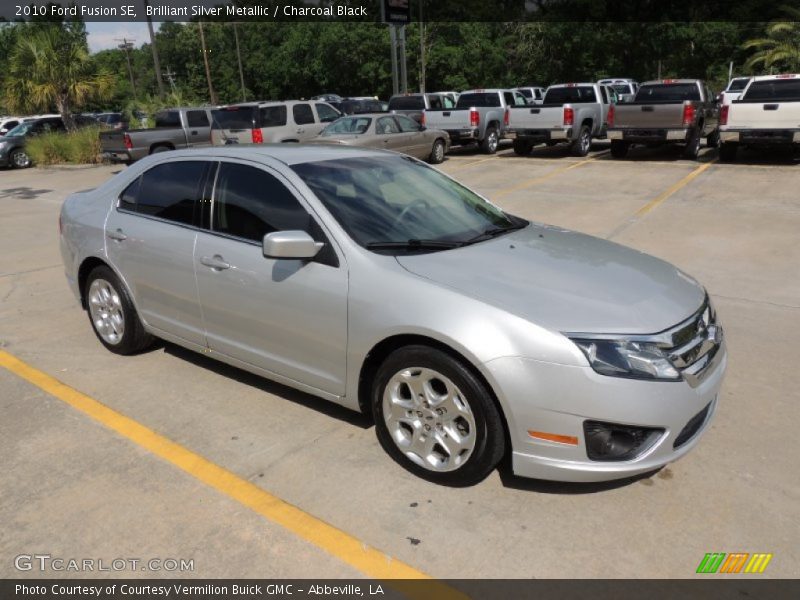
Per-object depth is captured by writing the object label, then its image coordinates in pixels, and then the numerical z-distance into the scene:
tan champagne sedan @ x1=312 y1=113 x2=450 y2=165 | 14.92
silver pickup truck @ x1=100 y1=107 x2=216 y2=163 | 18.00
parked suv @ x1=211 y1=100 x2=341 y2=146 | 16.03
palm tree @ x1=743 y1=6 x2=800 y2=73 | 28.39
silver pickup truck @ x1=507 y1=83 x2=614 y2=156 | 16.59
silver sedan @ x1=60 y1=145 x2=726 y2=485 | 2.83
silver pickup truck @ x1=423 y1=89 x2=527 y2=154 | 18.34
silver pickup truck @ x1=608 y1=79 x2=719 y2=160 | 14.56
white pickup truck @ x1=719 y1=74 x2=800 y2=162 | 13.04
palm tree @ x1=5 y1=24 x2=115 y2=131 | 23.08
